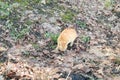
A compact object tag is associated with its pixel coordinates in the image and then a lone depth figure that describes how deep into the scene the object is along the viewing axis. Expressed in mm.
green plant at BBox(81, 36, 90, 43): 6718
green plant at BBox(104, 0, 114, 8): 8795
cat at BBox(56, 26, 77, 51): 6043
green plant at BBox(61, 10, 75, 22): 7276
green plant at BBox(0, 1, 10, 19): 6588
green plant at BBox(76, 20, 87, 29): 7312
